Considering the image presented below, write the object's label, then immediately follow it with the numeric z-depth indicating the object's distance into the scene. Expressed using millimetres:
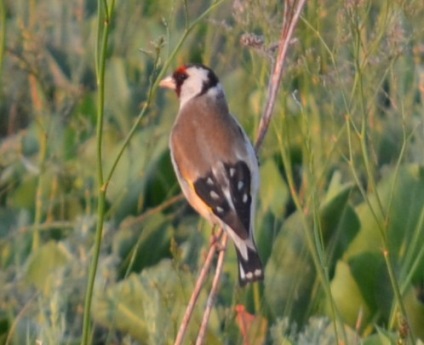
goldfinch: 7195
